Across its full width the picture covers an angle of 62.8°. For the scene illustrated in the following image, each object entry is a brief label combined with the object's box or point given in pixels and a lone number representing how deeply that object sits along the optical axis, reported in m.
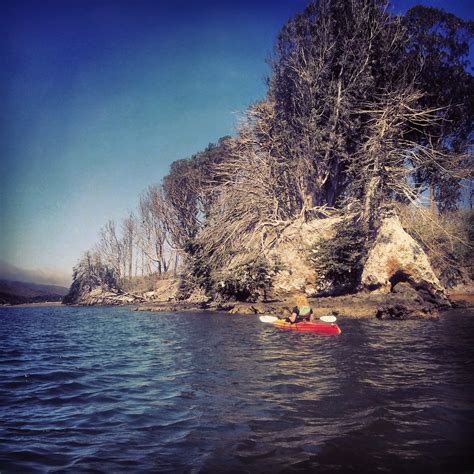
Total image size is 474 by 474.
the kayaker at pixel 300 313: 14.32
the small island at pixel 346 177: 21.22
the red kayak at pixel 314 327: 12.79
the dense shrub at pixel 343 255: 21.03
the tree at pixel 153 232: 47.23
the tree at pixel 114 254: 55.34
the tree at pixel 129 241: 56.31
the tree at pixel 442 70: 26.17
